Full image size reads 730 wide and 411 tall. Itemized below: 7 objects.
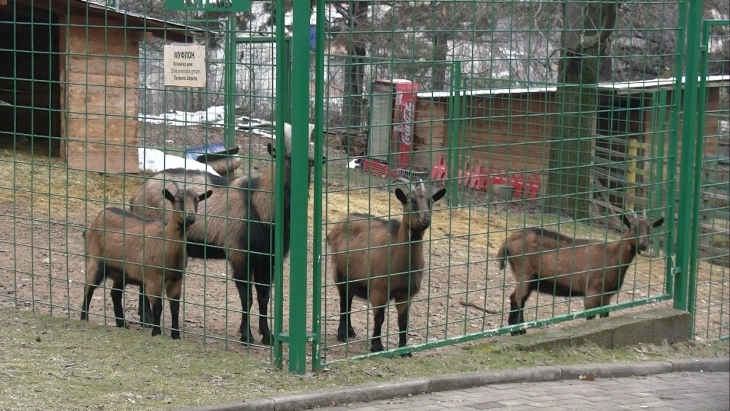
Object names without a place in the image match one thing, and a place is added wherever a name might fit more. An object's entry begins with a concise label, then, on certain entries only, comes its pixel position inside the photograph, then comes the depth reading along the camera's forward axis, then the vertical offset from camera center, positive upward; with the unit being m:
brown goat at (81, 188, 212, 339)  7.22 -1.15
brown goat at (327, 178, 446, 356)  7.04 -1.15
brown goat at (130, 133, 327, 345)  7.24 -1.02
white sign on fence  6.59 +0.21
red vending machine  11.09 -0.33
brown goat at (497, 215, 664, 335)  8.28 -1.32
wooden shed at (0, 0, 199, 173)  12.61 +0.23
